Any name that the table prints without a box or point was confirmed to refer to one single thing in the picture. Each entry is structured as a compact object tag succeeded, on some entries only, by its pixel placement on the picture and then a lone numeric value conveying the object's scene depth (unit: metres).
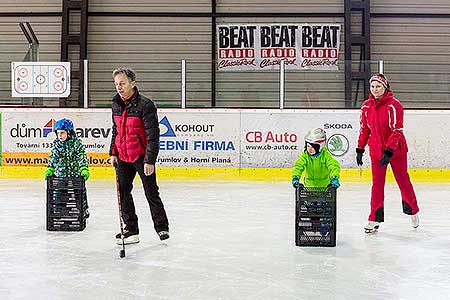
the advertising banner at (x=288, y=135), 11.78
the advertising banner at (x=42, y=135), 11.93
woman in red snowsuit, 5.78
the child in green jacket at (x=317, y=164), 5.38
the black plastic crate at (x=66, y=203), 5.96
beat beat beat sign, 15.96
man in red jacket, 5.02
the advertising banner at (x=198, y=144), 11.83
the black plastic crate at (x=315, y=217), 5.26
